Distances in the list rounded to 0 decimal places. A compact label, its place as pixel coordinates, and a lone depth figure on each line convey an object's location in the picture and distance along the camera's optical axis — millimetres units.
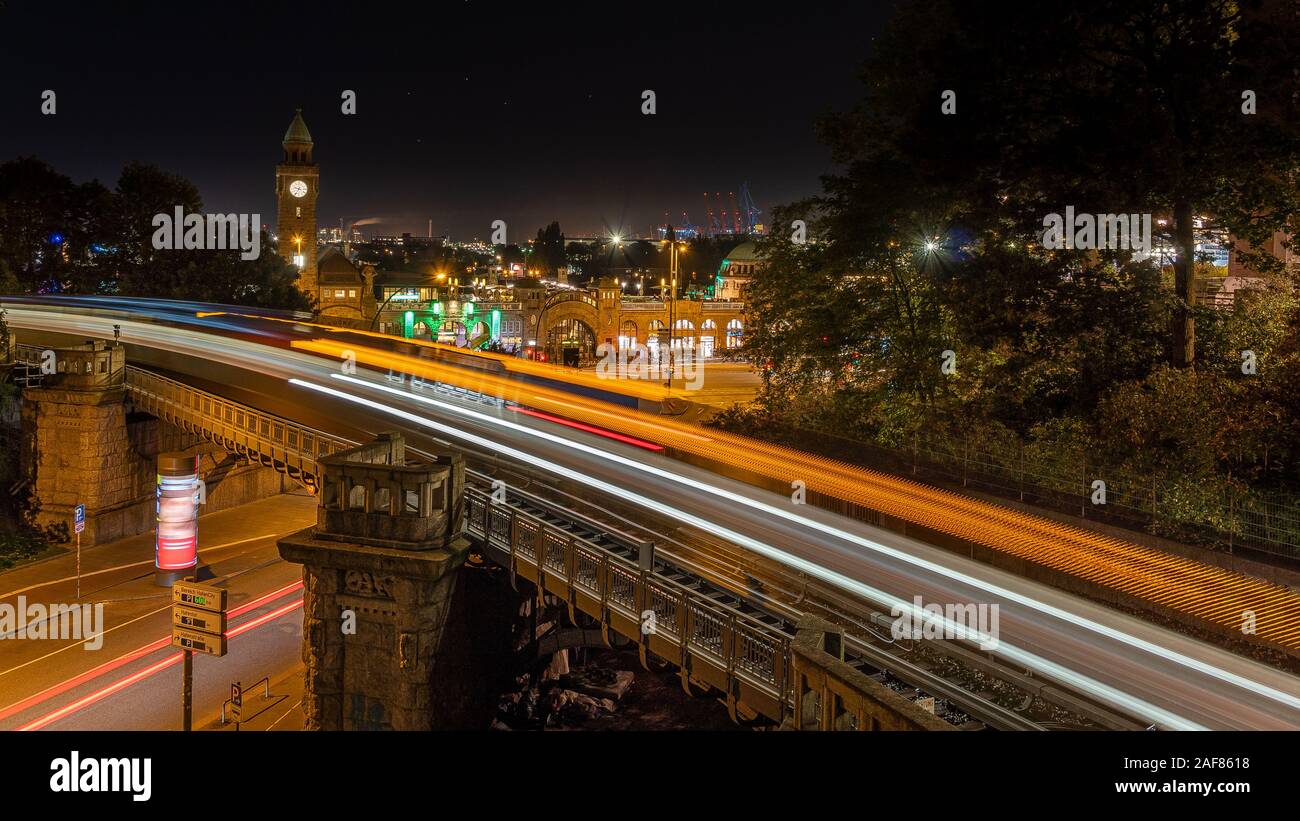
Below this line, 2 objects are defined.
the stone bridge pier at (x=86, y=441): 28906
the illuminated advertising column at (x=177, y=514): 23984
